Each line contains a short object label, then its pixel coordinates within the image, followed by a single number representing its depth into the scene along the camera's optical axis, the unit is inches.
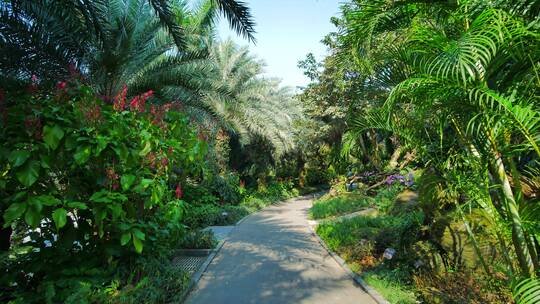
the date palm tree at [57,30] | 213.2
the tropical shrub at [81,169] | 132.3
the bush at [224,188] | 640.4
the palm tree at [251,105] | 655.8
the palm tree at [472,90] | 92.2
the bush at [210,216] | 462.2
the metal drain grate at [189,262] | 262.1
